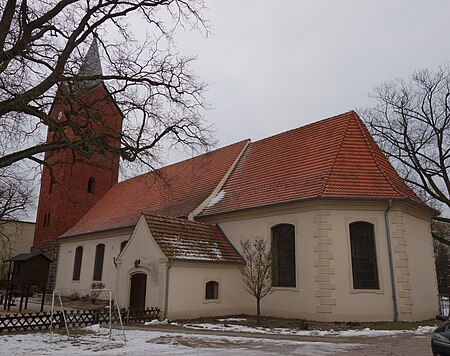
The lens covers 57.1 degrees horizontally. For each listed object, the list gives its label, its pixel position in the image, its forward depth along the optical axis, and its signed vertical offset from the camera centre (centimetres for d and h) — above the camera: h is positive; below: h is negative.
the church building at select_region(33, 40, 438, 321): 1524 +213
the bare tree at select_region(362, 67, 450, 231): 2367 +842
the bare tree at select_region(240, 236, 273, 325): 1599 +91
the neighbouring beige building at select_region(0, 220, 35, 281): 4713 +563
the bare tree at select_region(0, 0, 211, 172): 964 +530
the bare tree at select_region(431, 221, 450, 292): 3986 +430
